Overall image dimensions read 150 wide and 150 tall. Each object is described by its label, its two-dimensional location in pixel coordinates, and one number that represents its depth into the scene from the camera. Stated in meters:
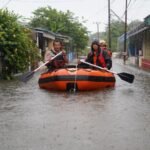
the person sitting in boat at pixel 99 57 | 9.87
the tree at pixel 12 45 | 11.77
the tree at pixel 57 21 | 33.26
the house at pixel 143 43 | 18.60
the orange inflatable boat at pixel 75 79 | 8.68
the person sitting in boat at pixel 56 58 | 9.91
